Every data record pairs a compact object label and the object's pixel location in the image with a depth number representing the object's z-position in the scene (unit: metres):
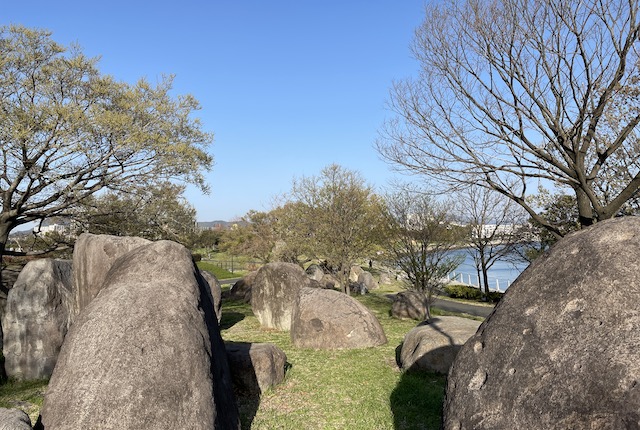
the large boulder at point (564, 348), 3.46
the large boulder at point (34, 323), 10.65
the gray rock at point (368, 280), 37.44
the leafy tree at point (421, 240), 19.88
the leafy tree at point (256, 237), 37.75
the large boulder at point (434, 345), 10.05
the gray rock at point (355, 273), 39.66
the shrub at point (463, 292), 31.59
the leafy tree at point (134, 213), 18.98
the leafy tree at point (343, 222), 24.27
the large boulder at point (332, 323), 12.85
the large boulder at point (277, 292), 16.61
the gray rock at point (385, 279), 41.34
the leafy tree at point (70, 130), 16.02
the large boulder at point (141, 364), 4.75
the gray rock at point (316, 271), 34.14
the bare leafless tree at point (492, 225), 30.45
